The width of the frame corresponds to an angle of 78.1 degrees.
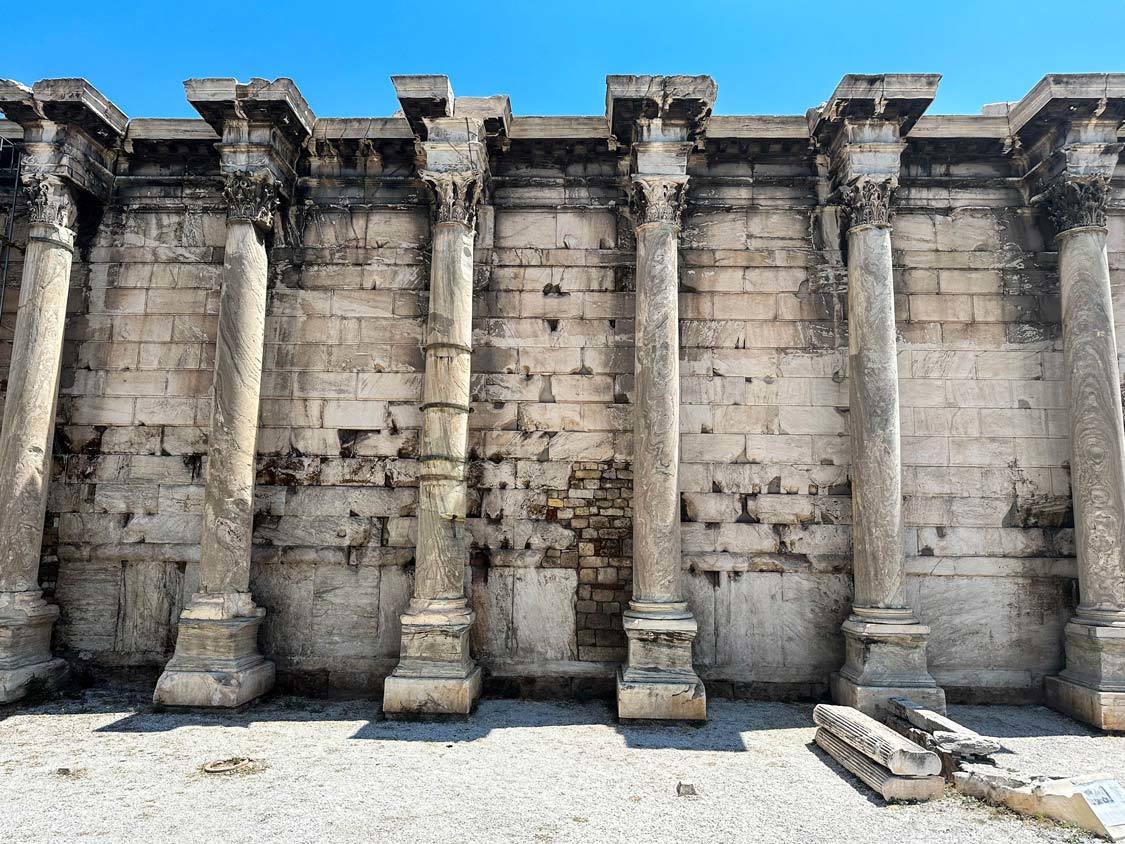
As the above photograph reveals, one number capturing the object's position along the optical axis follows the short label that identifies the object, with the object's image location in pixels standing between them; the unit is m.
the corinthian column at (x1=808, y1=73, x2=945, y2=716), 7.11
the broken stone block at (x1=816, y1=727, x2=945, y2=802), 5.03
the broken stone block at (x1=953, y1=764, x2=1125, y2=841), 4.54
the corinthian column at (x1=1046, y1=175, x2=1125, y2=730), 7.12
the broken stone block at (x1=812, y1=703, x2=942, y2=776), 5.09
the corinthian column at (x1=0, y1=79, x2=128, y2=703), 7.50
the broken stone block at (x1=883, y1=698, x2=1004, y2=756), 5.53
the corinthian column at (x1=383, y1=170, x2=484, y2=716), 6.94
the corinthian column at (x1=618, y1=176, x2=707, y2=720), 6.84
